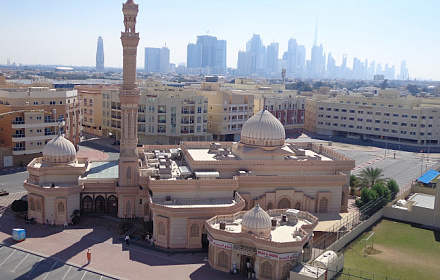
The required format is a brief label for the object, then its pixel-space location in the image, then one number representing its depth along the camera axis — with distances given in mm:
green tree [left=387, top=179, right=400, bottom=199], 58812
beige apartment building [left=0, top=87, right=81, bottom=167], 72125
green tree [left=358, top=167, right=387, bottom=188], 60094
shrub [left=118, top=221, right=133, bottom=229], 45419
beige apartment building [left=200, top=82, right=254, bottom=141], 105688
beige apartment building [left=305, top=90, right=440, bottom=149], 113188
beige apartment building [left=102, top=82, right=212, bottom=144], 94438
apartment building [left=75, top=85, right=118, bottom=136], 109312
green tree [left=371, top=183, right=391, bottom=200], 55125
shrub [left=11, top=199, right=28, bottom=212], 49034
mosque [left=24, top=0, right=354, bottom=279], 43000
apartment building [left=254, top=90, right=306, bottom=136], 120938
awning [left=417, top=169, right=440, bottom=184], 61303
